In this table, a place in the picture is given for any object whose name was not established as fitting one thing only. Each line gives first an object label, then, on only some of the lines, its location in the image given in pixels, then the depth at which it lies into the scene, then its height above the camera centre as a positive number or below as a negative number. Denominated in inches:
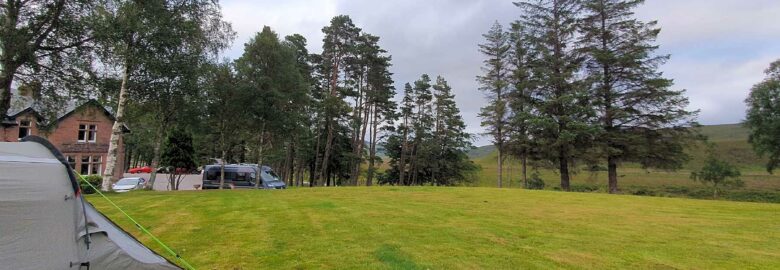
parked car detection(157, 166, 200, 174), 1411.3 -25.7
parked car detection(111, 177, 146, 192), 1114.6 -59.4
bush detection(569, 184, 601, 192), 1594.5 -67.1
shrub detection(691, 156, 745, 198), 1669.5 -3.4
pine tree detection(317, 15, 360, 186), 1461.6 +369.0
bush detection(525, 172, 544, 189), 1519.9 -46.5
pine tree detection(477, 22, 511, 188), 1290.6 +261.8
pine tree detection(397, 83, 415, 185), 1915.6 +225.0
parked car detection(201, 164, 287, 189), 1023.0 -31.2
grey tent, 194.9 -29.9
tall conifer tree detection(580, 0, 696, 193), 1097.4 +200.3
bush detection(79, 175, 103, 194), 1211.2 -52.4
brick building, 1374.3 +82.9
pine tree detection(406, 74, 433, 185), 1921.8 +185.8
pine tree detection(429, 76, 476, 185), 1930.4 +117.9
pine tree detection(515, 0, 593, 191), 1123.9 +223.9
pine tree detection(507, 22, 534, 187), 1210.0 +215.6
